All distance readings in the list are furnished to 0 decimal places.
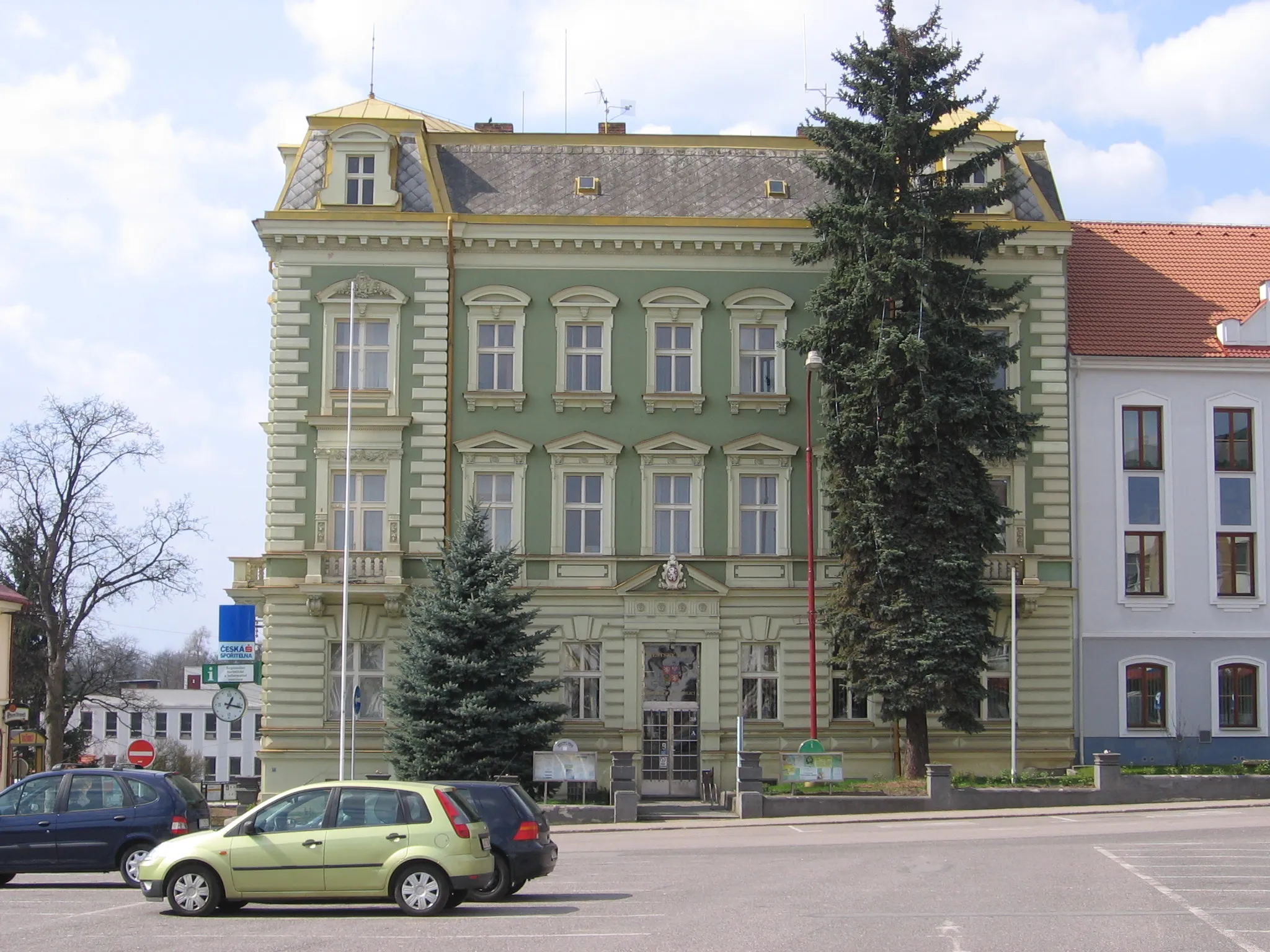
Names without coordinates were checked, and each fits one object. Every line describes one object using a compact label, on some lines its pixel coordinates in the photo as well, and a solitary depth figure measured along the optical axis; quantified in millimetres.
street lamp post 36094
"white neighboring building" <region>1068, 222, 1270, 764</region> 39094
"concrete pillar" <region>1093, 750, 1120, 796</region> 33719
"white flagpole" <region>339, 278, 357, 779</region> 35500
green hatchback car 16594
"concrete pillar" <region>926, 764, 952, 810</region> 33219
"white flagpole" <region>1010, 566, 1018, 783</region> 36281
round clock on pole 30641
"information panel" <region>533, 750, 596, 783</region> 33250
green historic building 37969
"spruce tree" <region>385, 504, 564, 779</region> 33531
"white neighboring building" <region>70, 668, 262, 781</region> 106938
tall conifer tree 34344
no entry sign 29375
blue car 20188
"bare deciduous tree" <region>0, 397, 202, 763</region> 54188
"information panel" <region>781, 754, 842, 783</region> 33594
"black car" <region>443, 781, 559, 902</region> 18516
